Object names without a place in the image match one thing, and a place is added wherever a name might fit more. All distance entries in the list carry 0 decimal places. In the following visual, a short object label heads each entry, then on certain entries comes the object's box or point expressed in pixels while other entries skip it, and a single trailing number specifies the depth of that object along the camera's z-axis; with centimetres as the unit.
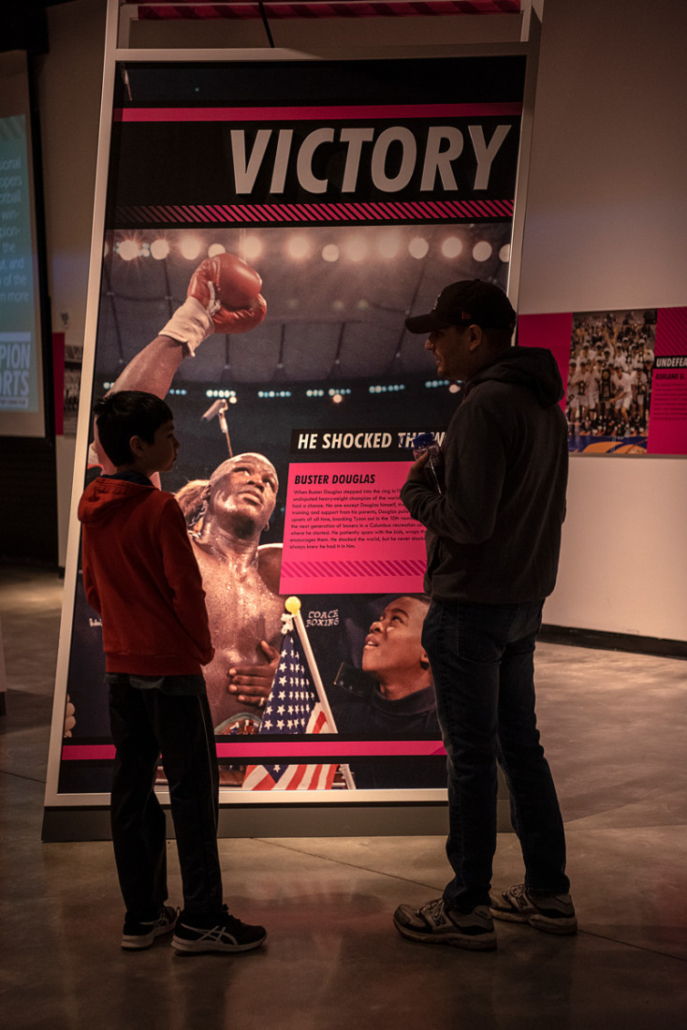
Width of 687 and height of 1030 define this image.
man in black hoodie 255
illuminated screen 957
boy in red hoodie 257
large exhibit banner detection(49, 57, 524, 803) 340
